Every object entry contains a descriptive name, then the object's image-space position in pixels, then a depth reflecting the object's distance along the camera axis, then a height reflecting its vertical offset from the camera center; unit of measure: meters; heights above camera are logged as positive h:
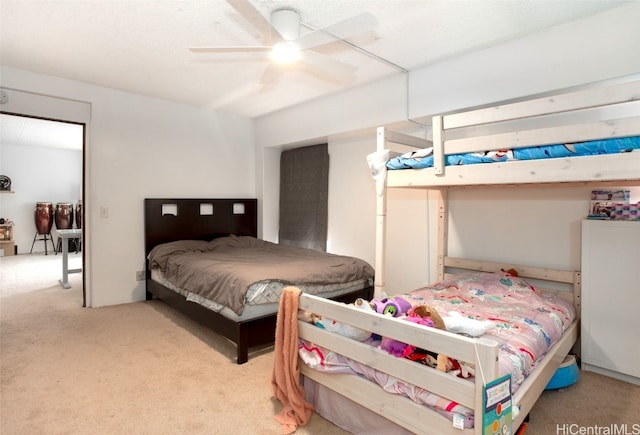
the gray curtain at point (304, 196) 4.52 +0.17
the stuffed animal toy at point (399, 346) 1.54 -0.60
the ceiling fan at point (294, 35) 2.18 +1.12
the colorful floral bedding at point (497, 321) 1.53 -0.63
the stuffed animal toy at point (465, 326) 1.69 -0.55
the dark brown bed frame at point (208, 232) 2.62 -0.29
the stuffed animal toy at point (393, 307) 1.84 -0.51
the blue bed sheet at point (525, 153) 1.61 +0.29
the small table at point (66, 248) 4.52 -0.51
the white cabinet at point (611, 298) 2.30 -0.58
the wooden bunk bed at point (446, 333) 1.37 -0.33
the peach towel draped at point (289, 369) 1.90 -0.86
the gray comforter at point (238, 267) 2.70 -0.50
